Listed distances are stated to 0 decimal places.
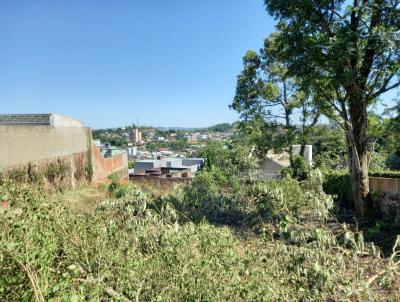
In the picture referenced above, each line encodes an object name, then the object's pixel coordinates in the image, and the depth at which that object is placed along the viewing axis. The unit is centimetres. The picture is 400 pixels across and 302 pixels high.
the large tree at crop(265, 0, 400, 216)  735
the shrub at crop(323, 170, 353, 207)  1109
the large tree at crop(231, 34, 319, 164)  1574
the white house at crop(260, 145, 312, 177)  1889
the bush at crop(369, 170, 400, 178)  1137
